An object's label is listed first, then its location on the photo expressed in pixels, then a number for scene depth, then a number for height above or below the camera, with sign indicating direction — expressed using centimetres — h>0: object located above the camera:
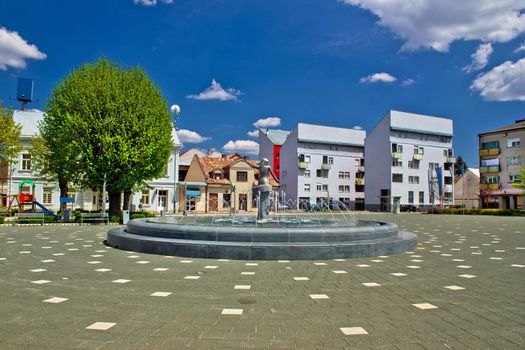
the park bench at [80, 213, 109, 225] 2523 -161
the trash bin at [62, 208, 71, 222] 2660 -155
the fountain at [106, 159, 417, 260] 1071 -146
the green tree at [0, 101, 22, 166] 2891 +511
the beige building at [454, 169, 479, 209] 7257 +249
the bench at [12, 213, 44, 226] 2410 -160
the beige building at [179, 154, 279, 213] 4916 +171
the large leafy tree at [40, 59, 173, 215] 2423 +488
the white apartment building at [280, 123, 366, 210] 6084 +603
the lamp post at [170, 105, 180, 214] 4512 +333
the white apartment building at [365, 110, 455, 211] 5934 +717
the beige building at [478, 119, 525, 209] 5894 +666
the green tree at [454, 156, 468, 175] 10442 +1138
